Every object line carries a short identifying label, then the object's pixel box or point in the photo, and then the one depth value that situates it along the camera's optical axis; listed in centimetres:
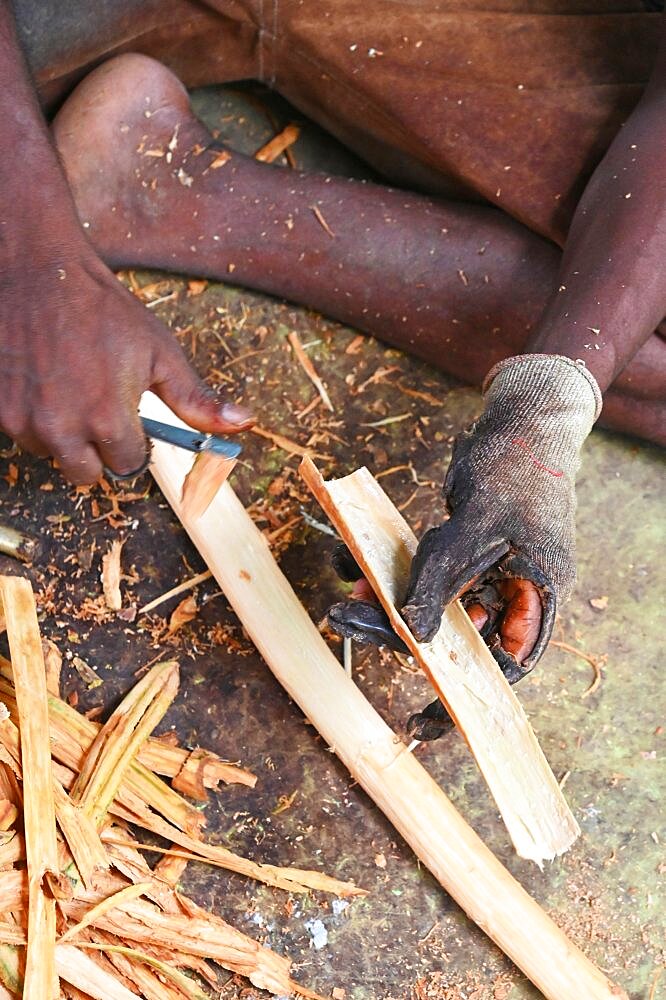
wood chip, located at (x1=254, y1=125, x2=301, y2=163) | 292
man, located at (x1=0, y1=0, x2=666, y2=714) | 187
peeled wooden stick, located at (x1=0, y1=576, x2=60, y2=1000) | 191
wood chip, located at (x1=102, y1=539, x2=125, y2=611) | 239
